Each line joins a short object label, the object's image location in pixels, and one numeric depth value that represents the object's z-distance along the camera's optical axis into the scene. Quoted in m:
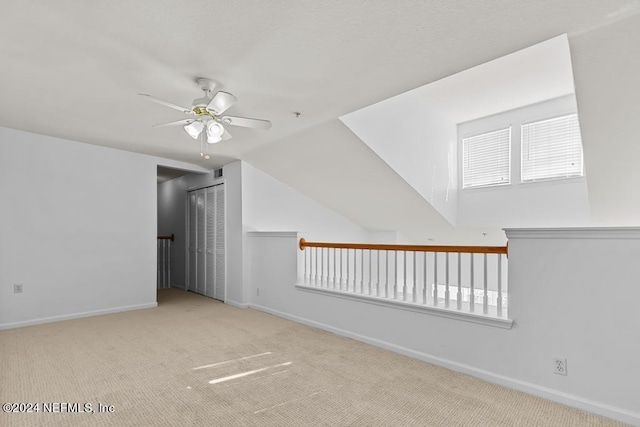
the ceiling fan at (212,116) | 2.51
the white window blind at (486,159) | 4.68
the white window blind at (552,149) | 4.04
